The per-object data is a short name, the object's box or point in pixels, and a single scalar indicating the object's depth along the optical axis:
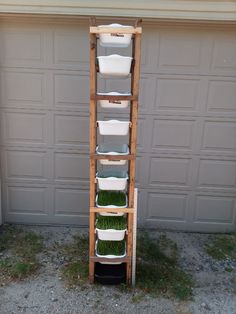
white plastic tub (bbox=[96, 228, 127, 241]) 2.77
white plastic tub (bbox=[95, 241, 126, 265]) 2.88
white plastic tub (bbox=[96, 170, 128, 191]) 2.69
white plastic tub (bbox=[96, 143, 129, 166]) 2.67
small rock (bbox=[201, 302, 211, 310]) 2.78
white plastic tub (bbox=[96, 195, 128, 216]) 2.76
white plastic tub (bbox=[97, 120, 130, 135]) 2.59
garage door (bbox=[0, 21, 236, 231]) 3.48
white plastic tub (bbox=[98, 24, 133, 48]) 2.41
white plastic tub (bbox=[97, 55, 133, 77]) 2.43
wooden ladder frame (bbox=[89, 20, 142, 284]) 2.43
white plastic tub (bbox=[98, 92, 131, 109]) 2.56
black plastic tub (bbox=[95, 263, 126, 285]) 2.95
